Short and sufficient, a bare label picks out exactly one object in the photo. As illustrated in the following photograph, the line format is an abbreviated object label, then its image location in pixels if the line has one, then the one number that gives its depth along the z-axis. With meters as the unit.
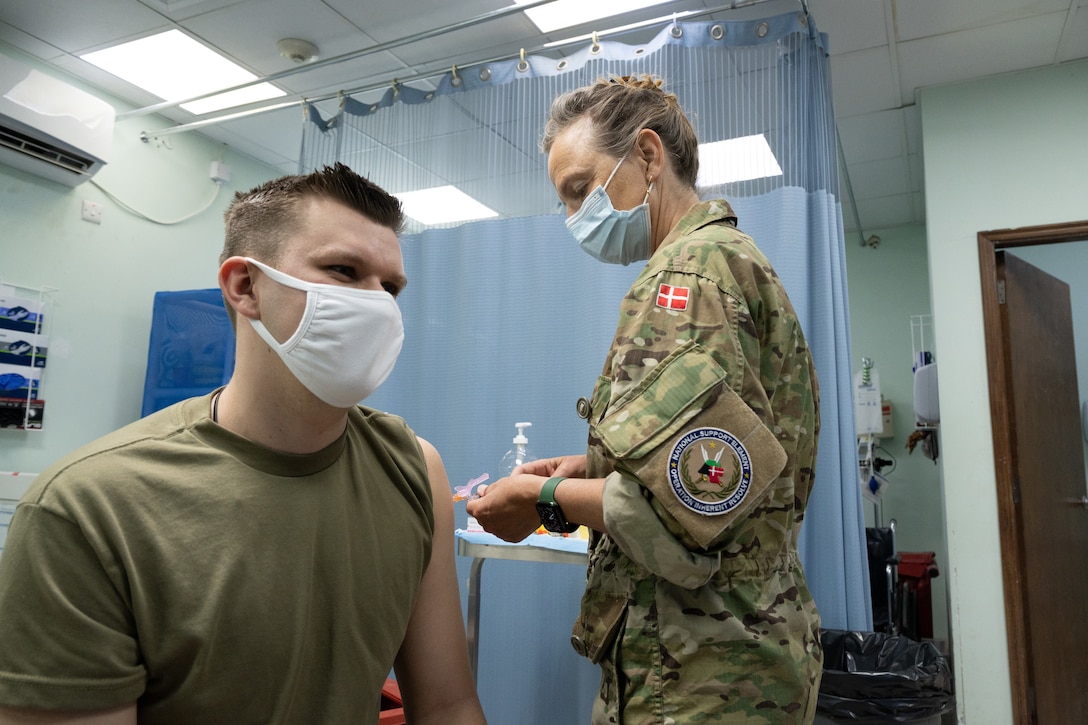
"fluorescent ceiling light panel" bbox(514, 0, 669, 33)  2.82
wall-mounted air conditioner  3.18
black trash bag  1.95
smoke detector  3.18
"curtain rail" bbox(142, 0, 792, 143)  2.44
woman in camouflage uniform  0.89
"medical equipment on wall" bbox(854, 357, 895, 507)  4.70
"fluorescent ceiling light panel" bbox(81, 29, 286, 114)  3.31
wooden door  3.02
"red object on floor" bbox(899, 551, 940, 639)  4.29
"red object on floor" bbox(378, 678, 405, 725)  1.60
